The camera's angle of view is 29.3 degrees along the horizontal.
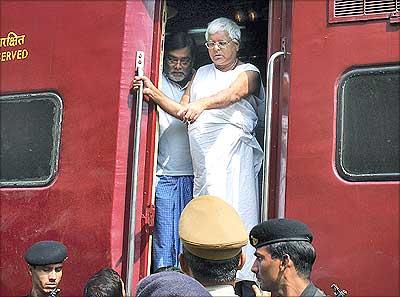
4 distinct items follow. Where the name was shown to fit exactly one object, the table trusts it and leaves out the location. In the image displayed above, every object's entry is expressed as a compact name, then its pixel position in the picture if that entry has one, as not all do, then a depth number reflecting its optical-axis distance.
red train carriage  3.16
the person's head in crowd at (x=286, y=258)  2.46
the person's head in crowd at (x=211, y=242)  2.28
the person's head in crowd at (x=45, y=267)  3.43
